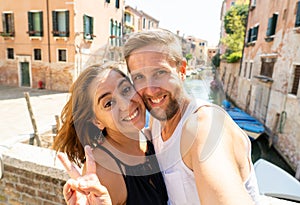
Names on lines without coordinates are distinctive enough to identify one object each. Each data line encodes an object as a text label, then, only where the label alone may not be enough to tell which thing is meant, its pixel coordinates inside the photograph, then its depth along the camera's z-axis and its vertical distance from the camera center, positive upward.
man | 0.62 -0.23
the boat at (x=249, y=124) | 7.01 -1.94
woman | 0.86 -0.37
